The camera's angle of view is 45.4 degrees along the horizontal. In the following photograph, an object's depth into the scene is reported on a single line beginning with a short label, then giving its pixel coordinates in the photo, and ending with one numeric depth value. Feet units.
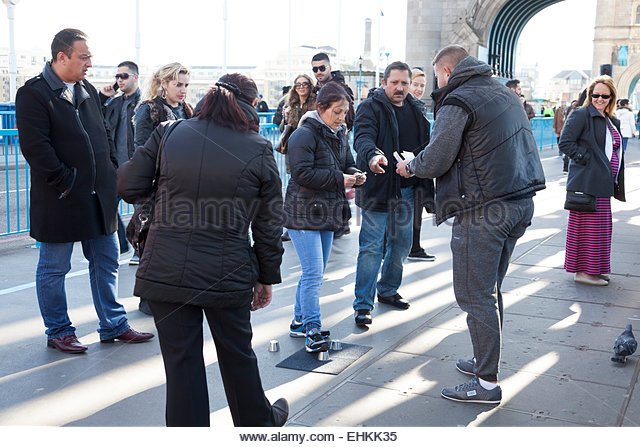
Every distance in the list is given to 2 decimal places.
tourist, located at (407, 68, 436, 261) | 27.04
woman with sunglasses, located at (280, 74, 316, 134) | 24.53
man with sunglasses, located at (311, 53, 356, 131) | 28.07
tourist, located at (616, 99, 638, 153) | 69.88
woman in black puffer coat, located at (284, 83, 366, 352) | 16.61
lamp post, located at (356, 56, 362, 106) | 148.97
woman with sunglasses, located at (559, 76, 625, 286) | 23.21
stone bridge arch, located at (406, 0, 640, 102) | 127.95
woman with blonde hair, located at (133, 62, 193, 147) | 20.36
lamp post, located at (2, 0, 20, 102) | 79.94
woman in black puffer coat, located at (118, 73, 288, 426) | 10.96
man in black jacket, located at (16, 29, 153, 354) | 15.81
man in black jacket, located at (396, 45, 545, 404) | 13.96
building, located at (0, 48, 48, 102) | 94.67
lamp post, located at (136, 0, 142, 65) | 99.55
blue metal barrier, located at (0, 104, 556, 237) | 30.96
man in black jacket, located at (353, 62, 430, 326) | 19.30
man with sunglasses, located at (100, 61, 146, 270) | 24.71
